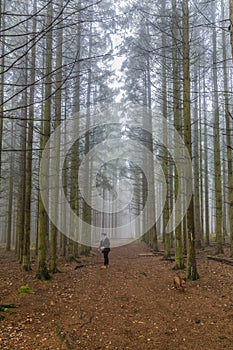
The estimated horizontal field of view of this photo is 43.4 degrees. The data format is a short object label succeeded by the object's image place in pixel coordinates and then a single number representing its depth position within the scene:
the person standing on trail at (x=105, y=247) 12.84
